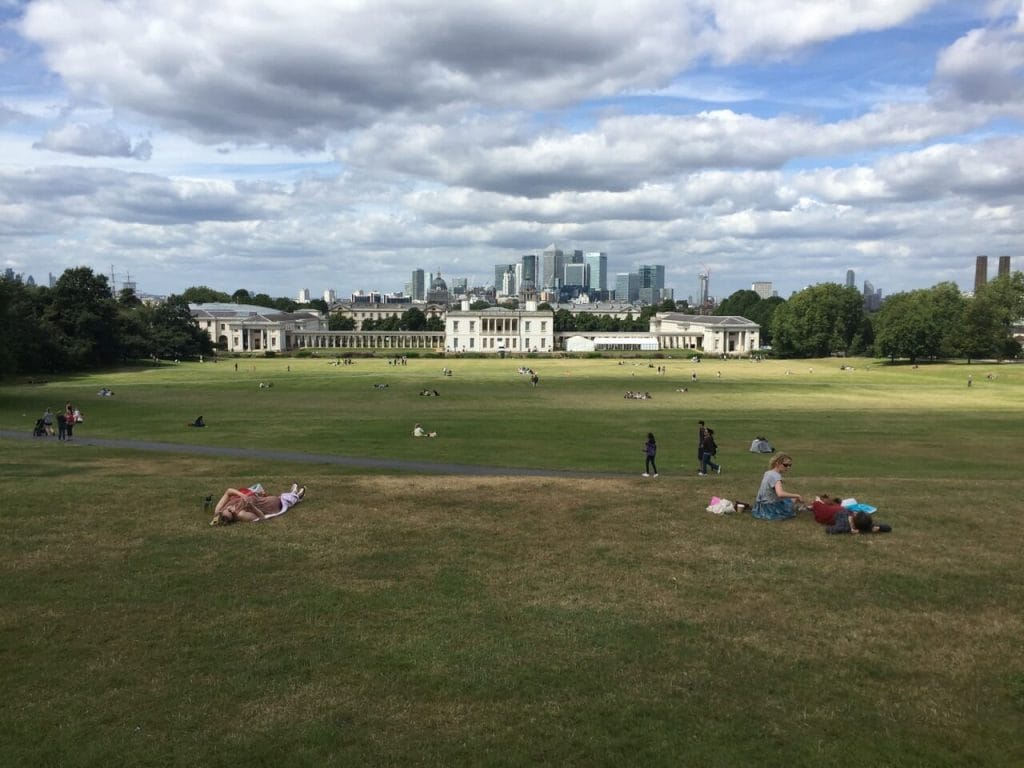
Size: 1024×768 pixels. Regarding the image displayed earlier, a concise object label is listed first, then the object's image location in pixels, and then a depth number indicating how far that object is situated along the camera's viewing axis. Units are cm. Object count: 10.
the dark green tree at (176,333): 10912
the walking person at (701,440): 2505
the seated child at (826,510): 1423
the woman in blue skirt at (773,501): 1502
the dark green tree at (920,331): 10688
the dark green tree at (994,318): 10531
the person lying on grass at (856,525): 1372
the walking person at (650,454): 2442
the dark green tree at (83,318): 8112
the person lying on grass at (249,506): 1473
